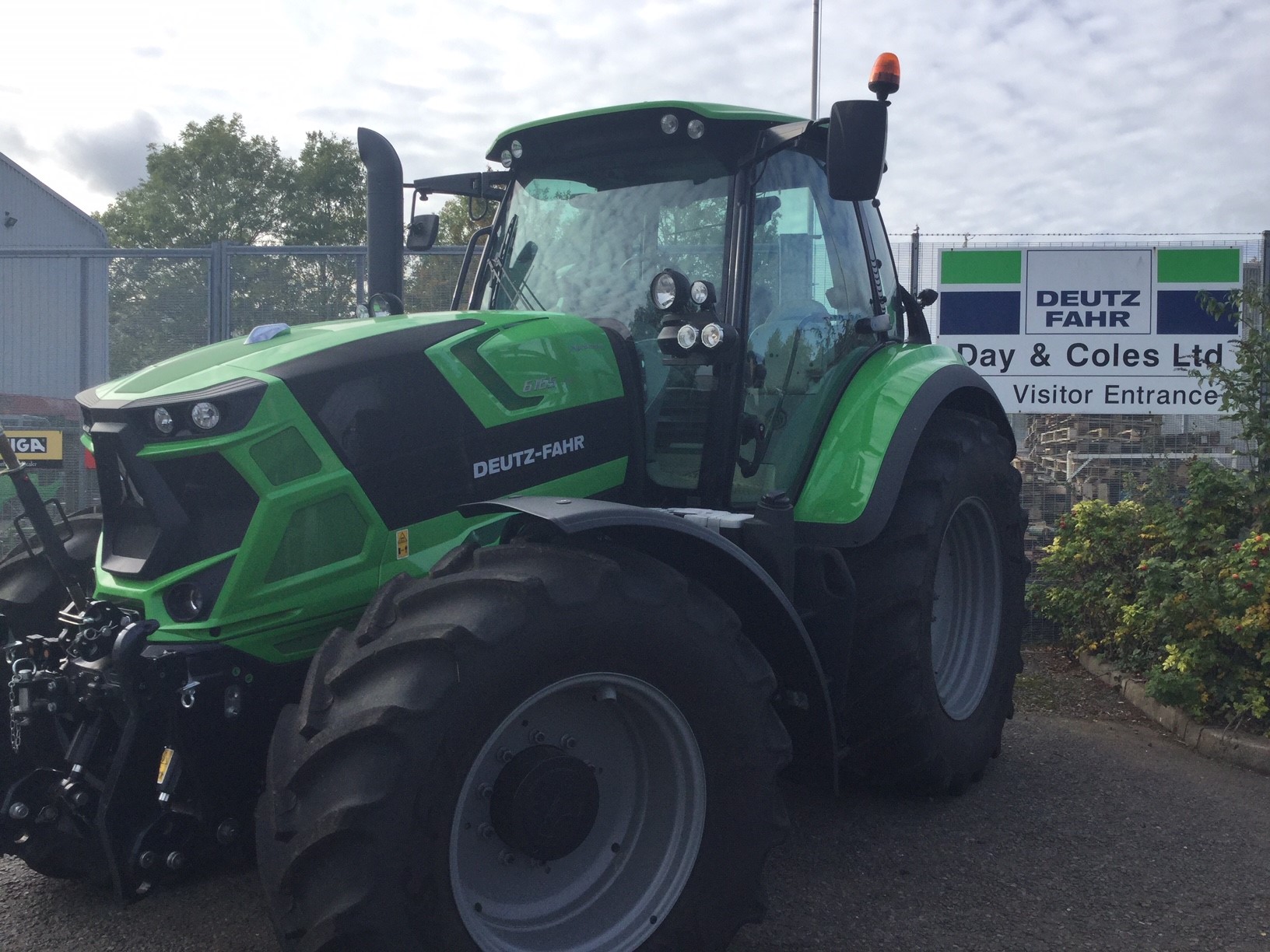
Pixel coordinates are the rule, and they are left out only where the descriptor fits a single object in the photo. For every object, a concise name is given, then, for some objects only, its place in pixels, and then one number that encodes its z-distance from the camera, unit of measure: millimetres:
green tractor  2453
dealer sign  8938
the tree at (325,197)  35250
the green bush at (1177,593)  5348
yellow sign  8242
